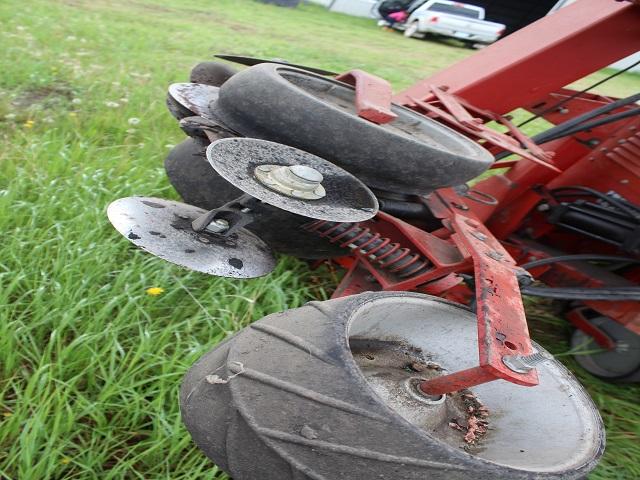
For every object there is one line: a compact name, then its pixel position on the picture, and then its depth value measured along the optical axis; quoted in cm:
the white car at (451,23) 1550
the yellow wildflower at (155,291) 169
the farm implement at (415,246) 93
